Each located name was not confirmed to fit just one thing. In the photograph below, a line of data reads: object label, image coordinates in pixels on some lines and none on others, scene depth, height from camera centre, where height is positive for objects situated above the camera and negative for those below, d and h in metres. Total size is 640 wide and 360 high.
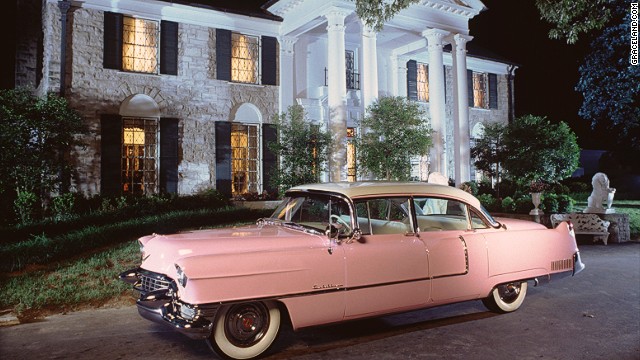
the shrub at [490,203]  16.95 -0.33
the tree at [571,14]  10.85 +3.98
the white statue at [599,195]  13.02 -0.08
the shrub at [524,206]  15.76 -0.41
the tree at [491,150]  21.09 +1.88
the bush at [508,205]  16.14 -0.39
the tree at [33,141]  12.61 +1.56
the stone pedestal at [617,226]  12.69 -0.89
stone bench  12.38 -0.85
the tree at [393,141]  15.43 +1.67
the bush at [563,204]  15.34 -0.35
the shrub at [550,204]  15.12 -0.35
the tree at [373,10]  12.43 +4.70
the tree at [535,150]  20.11 +1.77
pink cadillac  4.18 -0.66
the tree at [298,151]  15.67 +1.44
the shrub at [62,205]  13.62 -0.18
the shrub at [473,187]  18.89 +0.25
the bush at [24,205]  12.95 -0.15
